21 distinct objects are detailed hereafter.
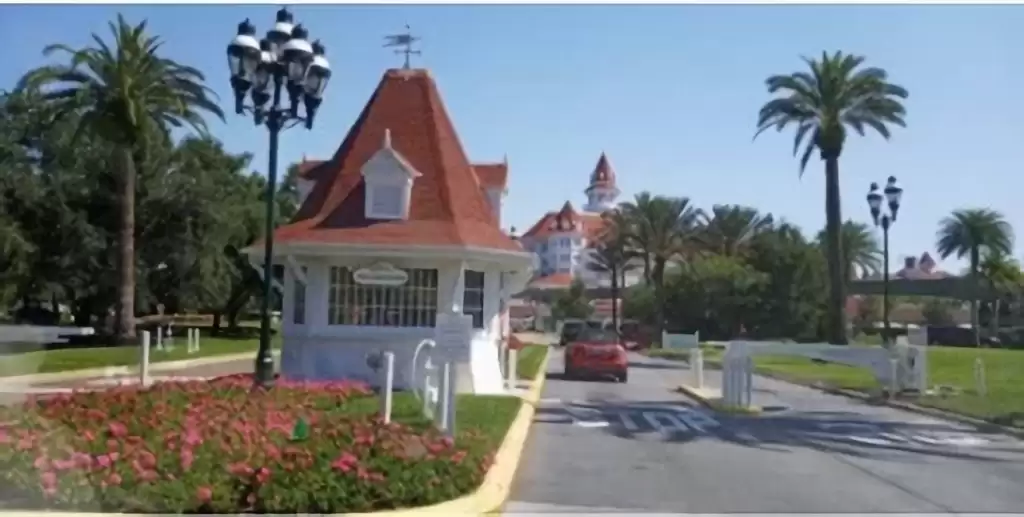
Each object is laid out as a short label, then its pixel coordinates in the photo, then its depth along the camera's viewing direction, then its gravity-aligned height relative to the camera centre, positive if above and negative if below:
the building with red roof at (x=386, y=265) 22.98 +1.12
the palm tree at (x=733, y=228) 70.94 +5.94
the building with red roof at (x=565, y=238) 114.19 +8.95
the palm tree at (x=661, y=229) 66.38 +5.50
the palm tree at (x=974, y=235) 81.00 +6.69
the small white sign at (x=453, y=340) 13.91 -0.19
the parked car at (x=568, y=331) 62.53 -0.28
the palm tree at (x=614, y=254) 68.94 +4.36
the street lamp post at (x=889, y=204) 32.41 +3.42
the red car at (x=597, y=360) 34.59 -0.98
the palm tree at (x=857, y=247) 71.38 +5.11
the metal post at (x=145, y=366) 24.78 -1.00
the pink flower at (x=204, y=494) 9.55 -1.38
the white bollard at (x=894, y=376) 28.28 -1.06
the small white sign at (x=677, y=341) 61.25 -0.68
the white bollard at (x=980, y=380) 27.70 -1.10
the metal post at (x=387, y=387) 13.11 -0.71
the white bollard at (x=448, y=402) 13.02 -0.85
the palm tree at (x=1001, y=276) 89.12 +4.38
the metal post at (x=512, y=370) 27.96 -1.08
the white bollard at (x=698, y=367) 30.80 -1.00
